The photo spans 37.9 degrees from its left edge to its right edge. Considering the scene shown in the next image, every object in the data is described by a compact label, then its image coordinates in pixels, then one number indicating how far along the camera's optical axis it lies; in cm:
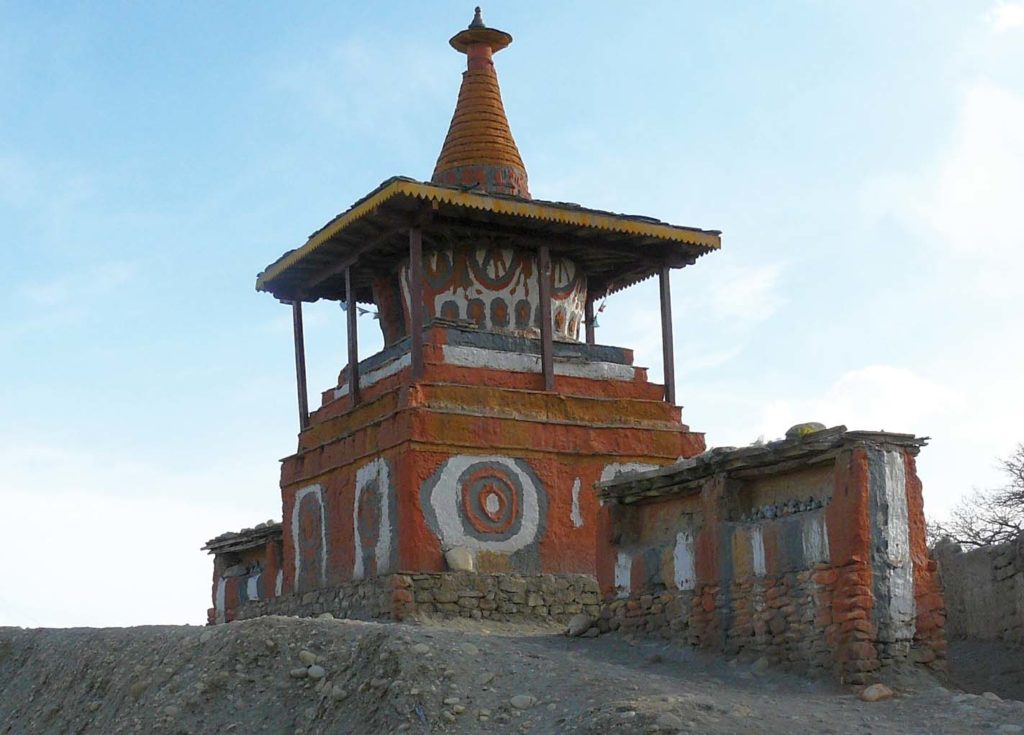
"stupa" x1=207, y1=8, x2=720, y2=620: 2152
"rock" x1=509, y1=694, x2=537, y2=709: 1377
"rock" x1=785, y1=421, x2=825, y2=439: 1520
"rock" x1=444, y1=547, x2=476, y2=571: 2089
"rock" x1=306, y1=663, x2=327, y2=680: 1497
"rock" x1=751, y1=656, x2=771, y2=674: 1501
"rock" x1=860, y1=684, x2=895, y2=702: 1362
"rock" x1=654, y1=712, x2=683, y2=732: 1207
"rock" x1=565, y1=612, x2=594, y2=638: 1788
